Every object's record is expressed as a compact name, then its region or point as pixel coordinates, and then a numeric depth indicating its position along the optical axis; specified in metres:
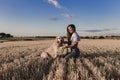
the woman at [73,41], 3.79
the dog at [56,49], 3.83
